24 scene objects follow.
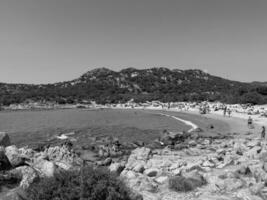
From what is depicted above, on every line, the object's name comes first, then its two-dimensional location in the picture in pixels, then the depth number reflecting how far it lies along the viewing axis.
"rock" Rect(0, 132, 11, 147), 9.70
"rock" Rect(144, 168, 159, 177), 8.30
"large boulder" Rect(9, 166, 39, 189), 5.25
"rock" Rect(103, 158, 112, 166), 12.03
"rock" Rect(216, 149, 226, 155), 12.37
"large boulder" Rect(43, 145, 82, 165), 11.07
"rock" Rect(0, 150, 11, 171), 6.59
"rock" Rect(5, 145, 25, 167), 6.85
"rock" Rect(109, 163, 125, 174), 9.09
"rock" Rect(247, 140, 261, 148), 14.44
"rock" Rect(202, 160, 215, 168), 9.40
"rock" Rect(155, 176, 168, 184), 7.30
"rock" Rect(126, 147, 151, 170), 10.14
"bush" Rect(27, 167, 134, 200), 4.27
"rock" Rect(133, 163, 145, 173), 8.87
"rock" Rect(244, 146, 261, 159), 10.64
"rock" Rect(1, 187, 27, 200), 4.62
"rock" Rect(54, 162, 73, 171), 7.46
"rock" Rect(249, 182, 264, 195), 5.98
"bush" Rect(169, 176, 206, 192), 6.50
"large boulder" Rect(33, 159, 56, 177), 6.16
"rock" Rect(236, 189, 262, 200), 5.60
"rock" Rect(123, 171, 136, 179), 7.60
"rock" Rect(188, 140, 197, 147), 17.03
